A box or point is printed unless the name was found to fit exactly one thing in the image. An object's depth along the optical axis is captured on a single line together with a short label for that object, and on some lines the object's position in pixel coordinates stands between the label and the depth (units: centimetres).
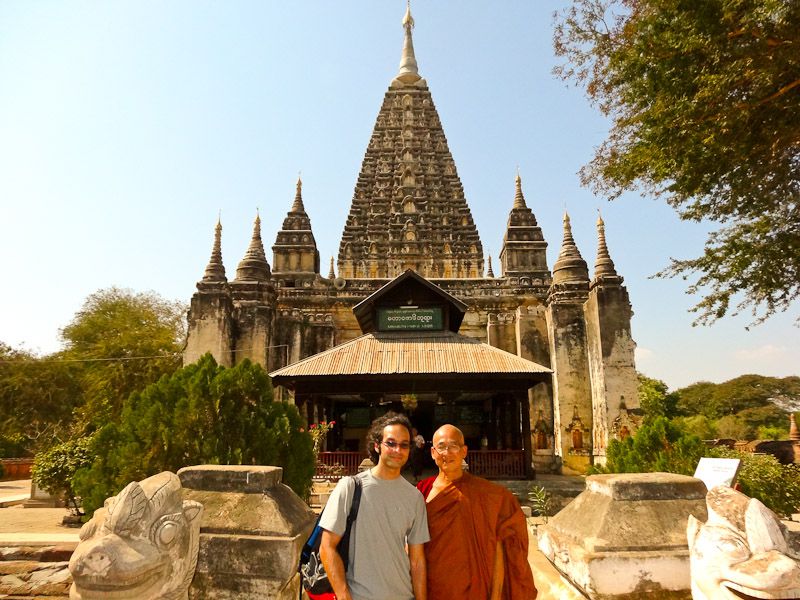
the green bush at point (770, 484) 833
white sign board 335
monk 285
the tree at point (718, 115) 673
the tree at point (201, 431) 605
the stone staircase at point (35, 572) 523
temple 1700
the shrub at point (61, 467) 1110
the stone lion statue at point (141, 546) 268
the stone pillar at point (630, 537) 314
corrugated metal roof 1341
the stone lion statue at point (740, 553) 234
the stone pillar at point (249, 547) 329
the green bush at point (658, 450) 846
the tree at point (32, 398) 2975
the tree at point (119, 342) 2791
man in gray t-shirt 270
